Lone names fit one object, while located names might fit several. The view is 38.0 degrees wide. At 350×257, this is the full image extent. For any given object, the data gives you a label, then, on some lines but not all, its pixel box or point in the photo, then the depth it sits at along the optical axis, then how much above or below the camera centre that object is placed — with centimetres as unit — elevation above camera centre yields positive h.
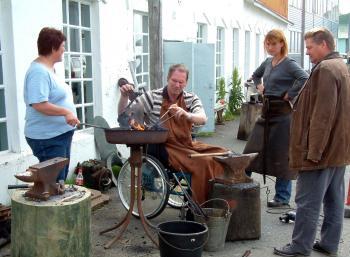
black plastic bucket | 399 -135
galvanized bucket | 448 -134
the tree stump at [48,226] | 347 -106
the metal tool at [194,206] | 453 -121
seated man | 496 -48
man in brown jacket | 400 -60
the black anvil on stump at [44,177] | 346 -72
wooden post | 741 +40
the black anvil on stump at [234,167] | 470 -90
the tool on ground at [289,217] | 532 -153
